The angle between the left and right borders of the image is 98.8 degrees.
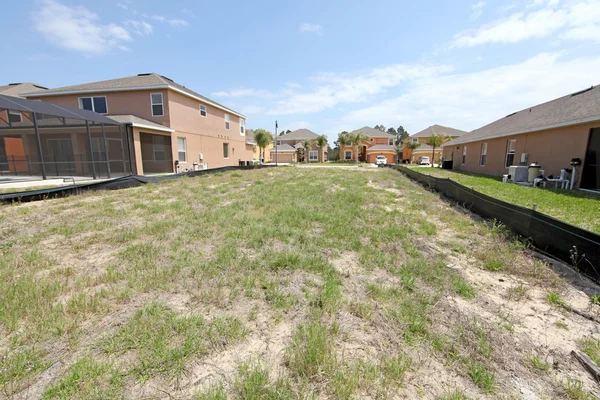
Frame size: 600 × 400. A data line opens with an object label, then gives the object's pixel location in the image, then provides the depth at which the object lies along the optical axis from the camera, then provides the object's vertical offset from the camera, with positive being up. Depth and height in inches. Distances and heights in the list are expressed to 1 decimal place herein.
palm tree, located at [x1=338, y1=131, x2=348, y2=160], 1854.1 +149.1
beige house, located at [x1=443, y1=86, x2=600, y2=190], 392.2 +35.6
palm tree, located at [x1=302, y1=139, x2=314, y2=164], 1917.7 +90.6
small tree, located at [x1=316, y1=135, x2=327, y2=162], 1872.0 +123.5
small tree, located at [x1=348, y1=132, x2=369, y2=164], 1737.7 +133.4
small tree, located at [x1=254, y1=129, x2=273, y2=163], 1457.9 +119.2
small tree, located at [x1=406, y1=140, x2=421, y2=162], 1665.8 +81.7
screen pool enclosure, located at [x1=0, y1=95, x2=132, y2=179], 611.2 +33.8
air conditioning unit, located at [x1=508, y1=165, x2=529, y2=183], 482.9 -29.3
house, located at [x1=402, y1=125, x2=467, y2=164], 1724.9 +112.6
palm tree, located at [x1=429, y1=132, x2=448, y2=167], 1294.3 +88.2
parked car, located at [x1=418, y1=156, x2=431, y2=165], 1542.6 -19.5
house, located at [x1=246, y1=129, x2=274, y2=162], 1546.5 +43.5
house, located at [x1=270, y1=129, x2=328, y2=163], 1886.1 +68.7
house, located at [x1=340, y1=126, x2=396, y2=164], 1859.0 +95.5
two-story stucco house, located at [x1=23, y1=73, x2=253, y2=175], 664.4 +129.8
